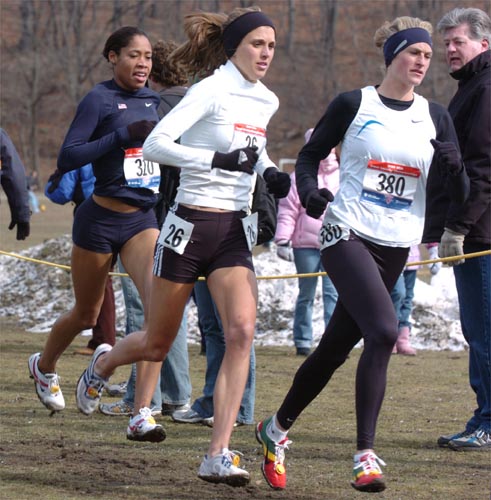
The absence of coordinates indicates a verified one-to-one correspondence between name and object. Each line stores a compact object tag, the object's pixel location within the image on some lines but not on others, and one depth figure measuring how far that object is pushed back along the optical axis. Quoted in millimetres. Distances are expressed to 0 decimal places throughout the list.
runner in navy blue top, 13852
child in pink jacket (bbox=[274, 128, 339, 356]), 23812
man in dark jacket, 13094
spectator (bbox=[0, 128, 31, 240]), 16000
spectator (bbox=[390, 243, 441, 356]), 24437
